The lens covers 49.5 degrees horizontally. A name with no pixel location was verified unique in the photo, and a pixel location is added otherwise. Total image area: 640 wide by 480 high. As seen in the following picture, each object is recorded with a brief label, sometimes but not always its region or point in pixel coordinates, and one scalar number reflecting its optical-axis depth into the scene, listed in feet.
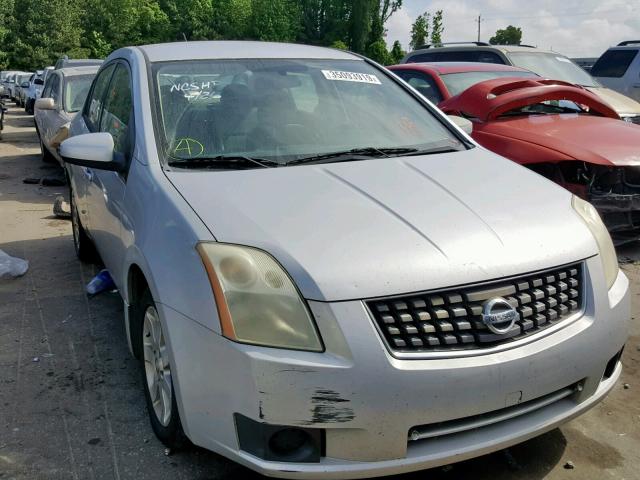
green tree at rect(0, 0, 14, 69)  137.35
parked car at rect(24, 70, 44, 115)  71.41
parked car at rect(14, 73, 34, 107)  90.31
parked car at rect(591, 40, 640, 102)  42.63
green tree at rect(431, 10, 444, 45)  181.16
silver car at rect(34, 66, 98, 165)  30.45
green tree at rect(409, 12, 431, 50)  181.16
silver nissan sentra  7.27
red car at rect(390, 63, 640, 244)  17.60
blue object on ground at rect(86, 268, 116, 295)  15.79
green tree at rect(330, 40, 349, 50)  175.42
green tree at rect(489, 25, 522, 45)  213.05
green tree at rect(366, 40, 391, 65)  145.89
